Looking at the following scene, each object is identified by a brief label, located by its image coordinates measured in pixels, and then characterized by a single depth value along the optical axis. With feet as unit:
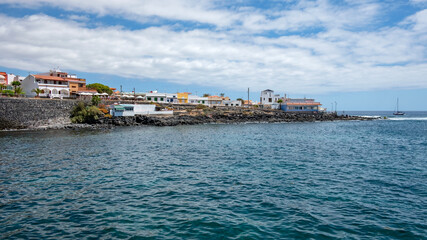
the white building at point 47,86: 245.30
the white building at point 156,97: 342.03
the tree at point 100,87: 306.31
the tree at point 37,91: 227.90
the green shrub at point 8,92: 202.61
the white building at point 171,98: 358.02
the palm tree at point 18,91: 220.43
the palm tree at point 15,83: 235.99
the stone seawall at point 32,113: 178.19
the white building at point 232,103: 408.87
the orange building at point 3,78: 254.55
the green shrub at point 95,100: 238.27
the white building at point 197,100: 382.89
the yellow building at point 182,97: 372.91
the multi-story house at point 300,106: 380.78
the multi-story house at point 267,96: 445.37
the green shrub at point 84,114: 211.41
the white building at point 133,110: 237.66
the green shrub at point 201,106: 318.86
